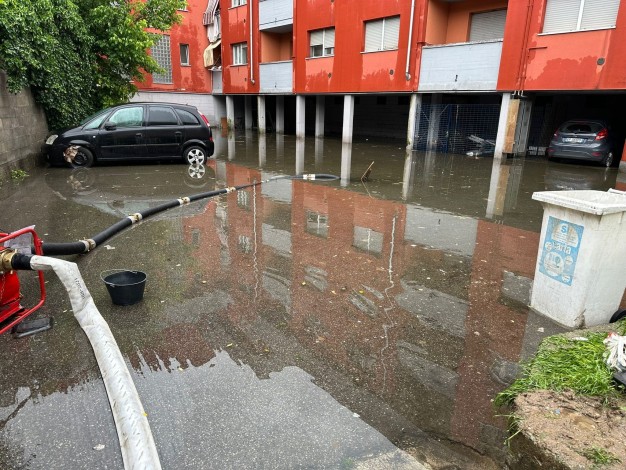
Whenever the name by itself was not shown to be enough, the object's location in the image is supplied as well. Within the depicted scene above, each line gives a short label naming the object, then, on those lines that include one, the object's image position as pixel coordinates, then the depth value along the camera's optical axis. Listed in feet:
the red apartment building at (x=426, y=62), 45.65
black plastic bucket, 13.17
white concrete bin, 11.31
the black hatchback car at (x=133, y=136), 37.42
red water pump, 11.28
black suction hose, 15.54
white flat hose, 7.70
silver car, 47.50
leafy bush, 32.83
